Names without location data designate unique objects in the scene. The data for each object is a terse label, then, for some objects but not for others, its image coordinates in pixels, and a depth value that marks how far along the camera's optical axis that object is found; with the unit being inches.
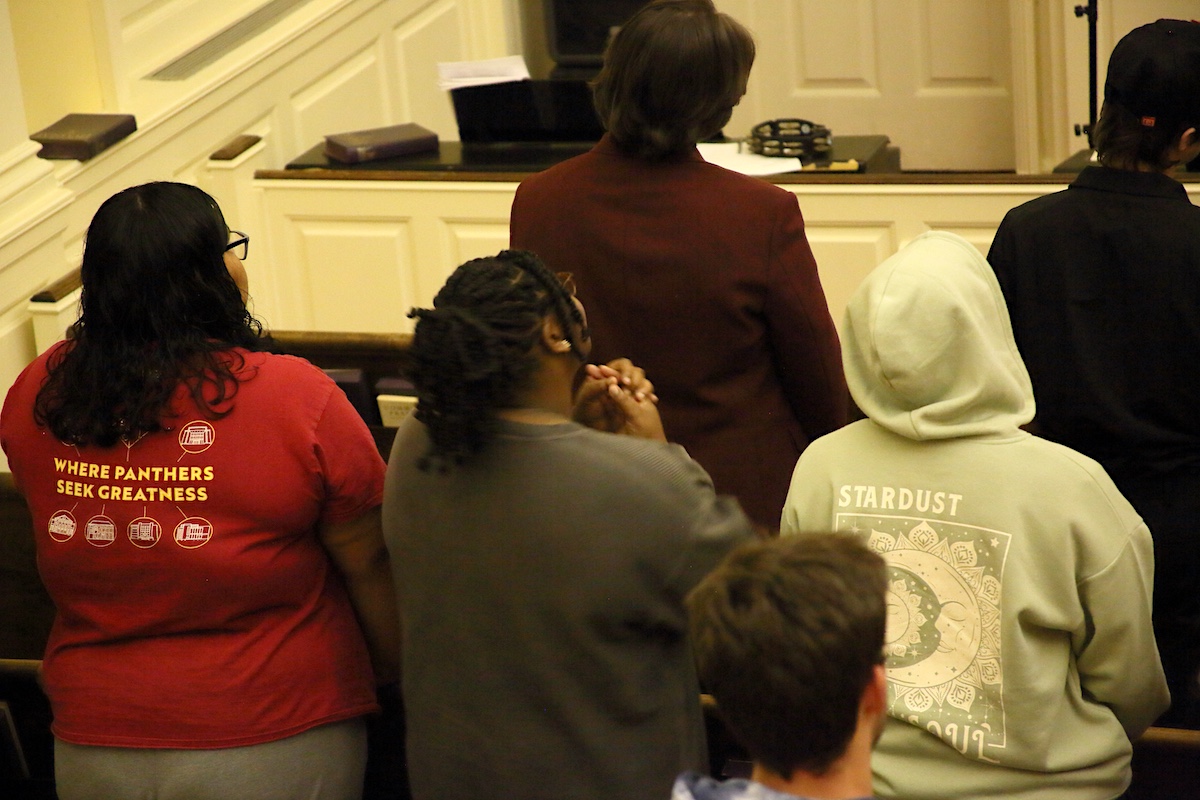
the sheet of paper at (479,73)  372.5
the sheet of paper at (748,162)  316.5
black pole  445.0
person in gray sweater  111.7
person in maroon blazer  158.4
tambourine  332.5
